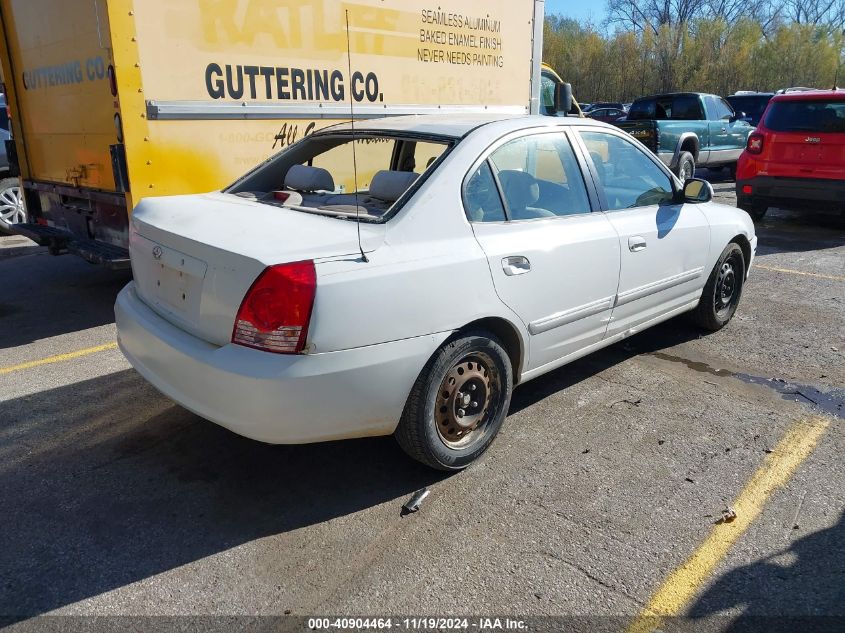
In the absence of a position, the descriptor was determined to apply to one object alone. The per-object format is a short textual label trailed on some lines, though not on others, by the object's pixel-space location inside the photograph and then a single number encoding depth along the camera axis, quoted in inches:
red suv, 351.3
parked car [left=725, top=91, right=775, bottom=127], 747.4
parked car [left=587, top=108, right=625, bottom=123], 966.5
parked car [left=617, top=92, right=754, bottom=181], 516.7
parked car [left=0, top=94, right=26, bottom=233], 351.6
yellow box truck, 199.0
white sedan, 105.4
